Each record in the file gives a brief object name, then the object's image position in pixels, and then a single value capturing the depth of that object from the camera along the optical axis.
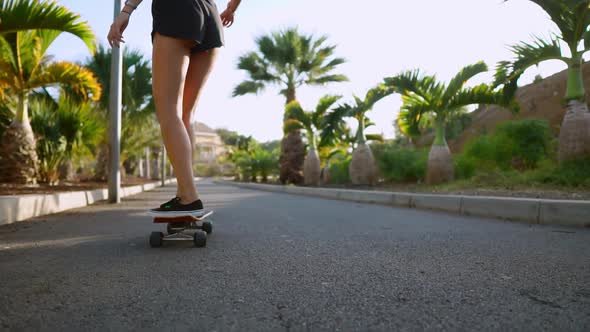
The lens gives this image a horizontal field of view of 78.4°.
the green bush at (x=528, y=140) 8.14
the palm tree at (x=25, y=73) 5.57
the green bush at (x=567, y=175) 4.91
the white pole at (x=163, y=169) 19.50
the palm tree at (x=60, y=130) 7.47
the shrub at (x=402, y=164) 9.84
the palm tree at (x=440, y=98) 7.89
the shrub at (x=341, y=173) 13.99
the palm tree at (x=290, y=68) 15.17
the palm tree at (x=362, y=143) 9.93
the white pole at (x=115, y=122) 6.00
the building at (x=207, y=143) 88.61
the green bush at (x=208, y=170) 62.22
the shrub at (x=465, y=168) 8.81
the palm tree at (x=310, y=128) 13.09
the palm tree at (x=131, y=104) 13.24
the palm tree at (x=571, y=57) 5.22
